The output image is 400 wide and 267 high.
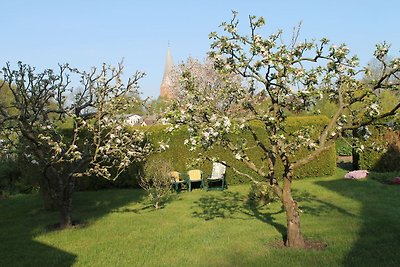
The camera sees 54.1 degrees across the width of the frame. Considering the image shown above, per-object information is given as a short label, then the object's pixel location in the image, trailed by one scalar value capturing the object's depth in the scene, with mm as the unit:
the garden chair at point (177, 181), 14594
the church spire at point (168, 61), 112312
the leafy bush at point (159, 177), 11906
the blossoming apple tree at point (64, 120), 9367
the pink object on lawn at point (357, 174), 15258
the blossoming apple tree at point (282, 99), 6512
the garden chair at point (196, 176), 15164
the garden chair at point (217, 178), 14805
